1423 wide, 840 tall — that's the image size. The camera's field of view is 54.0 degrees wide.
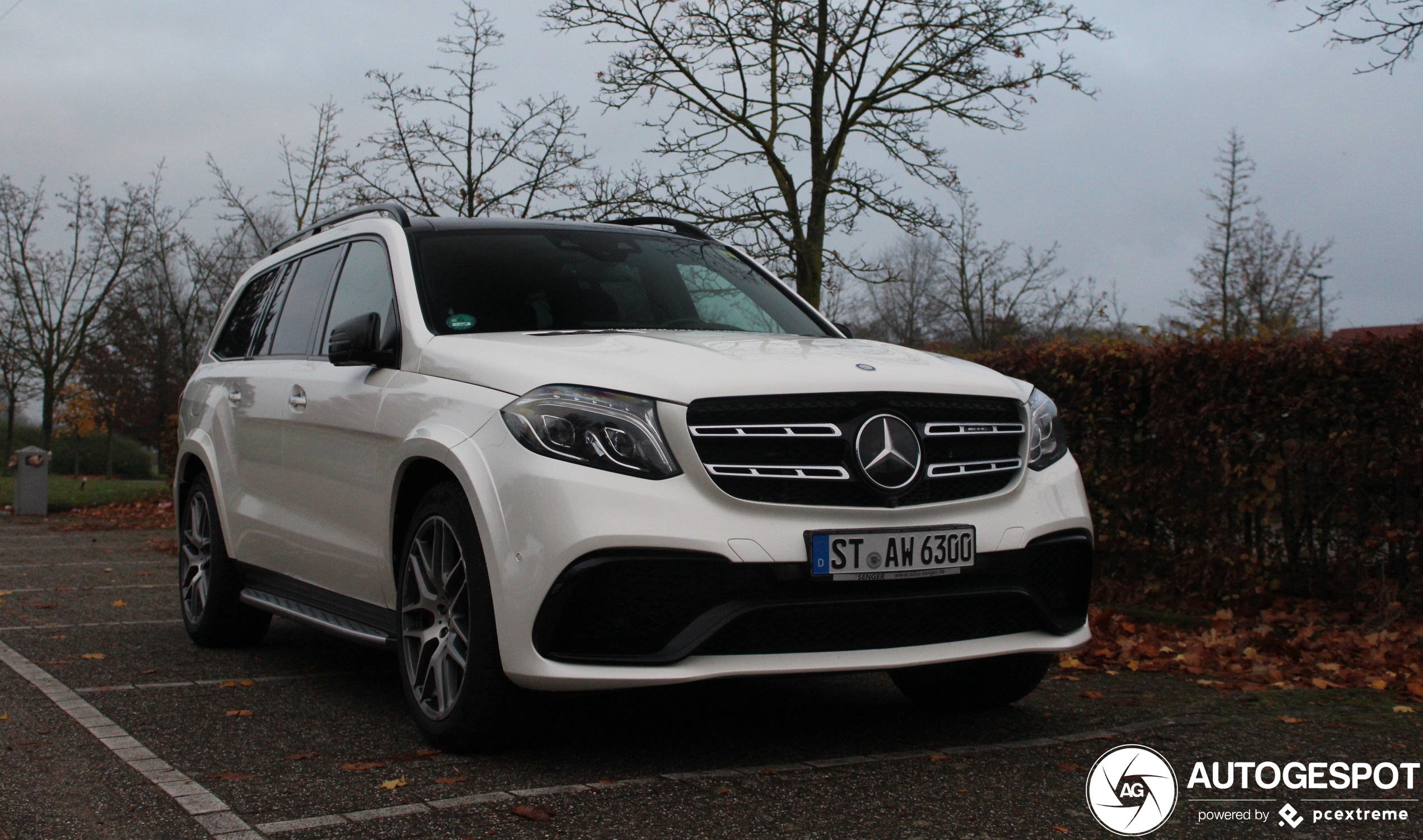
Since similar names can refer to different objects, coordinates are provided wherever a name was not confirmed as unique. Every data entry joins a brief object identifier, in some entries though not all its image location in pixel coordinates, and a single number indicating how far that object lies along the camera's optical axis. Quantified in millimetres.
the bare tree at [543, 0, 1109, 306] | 13609
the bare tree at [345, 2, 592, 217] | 16062
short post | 19484
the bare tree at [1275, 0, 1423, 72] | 10766
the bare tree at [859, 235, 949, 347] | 42594
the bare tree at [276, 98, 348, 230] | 20141
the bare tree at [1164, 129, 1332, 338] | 36094
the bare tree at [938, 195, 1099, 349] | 35406
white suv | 3811
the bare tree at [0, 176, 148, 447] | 36031
